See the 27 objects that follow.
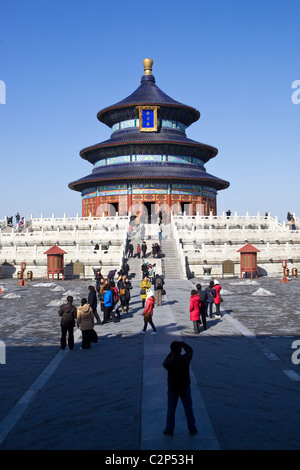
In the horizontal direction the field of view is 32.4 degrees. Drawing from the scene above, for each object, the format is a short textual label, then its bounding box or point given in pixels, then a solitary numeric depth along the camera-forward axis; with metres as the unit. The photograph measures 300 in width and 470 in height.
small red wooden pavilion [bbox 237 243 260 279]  36.62
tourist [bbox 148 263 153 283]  32.85
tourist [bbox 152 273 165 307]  21.80
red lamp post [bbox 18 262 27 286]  33.86
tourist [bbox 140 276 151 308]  20.88
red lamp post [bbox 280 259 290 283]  34.30
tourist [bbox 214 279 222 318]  19.83
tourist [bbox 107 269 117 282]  28.40
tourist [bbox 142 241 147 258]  37.56
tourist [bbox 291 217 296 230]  45.22
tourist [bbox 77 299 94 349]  14.98
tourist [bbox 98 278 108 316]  19.59
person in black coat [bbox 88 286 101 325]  17.33
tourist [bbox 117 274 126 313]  21.41
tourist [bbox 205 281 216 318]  19.67
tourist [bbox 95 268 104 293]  24.67
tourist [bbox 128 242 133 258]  39.02
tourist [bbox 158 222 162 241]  41.66
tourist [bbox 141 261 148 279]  32.14
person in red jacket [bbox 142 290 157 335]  16.61
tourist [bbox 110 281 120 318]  19.59
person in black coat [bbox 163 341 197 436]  8.34
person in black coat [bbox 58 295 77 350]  14.72
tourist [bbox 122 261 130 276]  33.91
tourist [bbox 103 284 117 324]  18.89
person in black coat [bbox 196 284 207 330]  17.34
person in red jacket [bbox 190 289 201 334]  16.44
